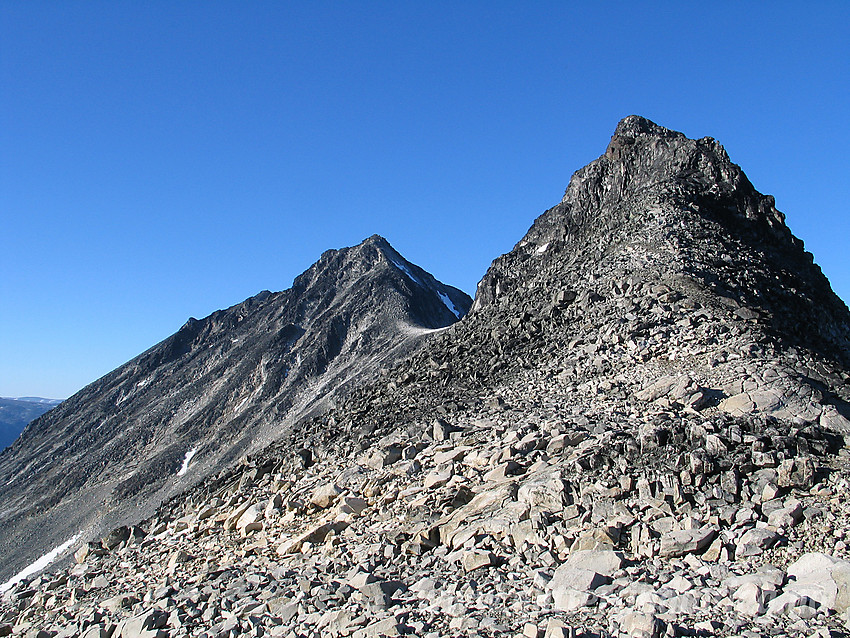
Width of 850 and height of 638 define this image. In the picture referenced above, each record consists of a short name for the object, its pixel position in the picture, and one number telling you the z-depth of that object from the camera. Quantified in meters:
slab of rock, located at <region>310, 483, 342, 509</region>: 15.88
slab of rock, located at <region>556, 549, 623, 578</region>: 10.57
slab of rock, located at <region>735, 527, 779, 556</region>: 10.12
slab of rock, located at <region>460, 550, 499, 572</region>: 11.66
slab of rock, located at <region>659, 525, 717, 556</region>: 10.56
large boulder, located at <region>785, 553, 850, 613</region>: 8.61
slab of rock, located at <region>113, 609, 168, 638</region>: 11.62
